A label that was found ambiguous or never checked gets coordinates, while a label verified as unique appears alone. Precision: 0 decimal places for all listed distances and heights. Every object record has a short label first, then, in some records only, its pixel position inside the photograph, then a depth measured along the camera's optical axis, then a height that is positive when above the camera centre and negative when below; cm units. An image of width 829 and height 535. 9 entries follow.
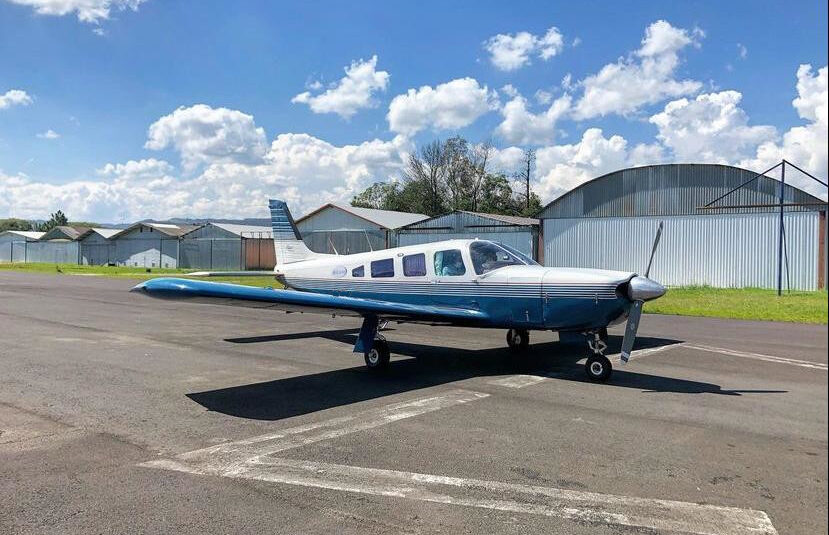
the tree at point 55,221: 15275 +1427
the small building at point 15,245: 9031 +451
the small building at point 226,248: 5775 +269
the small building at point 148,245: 6581 +338
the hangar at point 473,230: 3569 +289
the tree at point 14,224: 16512 +1440
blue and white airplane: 808 -28
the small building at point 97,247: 7444 +348
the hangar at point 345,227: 4848 +412
